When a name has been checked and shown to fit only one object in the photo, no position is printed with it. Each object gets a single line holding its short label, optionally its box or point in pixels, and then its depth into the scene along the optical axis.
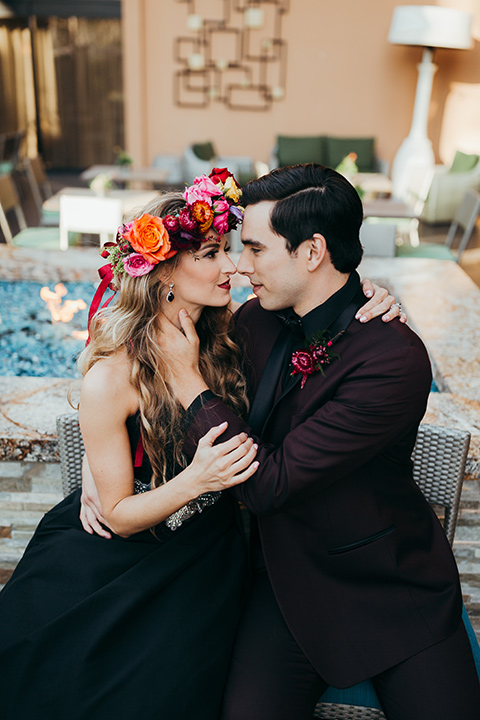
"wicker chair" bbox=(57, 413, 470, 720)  1.70
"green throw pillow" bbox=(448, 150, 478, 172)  8.29
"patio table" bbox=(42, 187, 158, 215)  5.43
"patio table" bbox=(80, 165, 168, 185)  7.21
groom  1.41
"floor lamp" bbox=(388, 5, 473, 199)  8.19
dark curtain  12.15
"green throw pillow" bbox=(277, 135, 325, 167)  9.23
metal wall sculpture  9.11
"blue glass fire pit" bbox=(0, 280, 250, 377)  3.18
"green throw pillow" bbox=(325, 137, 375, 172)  9.37
